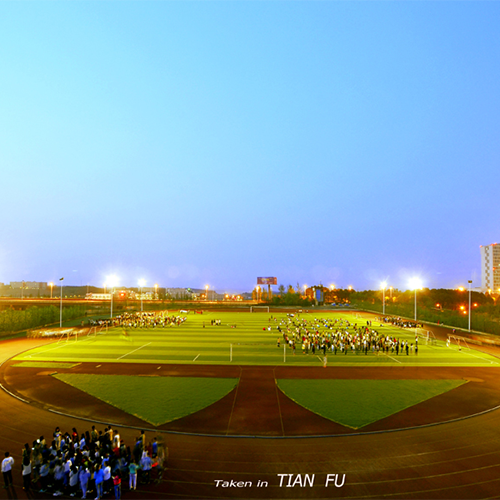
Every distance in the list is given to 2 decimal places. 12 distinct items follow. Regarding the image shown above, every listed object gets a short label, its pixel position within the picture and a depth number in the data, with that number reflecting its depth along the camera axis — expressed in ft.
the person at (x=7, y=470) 37.27
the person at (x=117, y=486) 35.06
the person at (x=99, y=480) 35.14
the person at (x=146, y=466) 39.06
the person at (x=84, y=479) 35.65
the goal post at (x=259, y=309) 350.15
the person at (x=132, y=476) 37.65
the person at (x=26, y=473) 37.45
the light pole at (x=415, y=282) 225.27
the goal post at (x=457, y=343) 135.33
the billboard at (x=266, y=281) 558.36
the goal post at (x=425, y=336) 147.00
